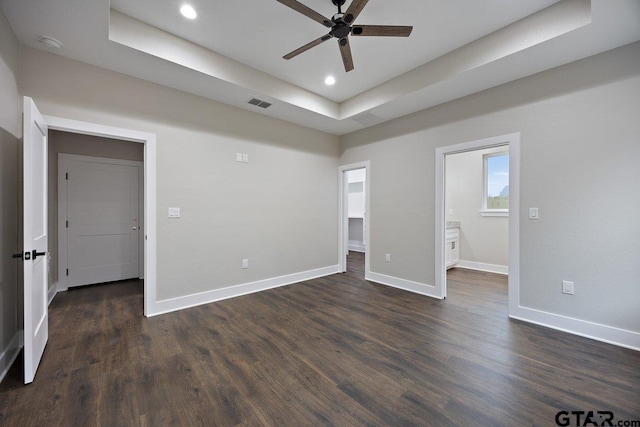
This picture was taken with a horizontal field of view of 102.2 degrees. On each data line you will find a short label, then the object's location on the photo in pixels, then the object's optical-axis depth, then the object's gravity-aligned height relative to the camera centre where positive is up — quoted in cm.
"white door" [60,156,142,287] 413 -11
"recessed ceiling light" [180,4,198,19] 233 +186
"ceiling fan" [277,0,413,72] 192 +152
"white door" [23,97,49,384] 185 -21
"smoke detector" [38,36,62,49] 235 +159
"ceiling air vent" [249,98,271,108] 359 +157
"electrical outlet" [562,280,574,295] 265 -78
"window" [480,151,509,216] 524 +58
